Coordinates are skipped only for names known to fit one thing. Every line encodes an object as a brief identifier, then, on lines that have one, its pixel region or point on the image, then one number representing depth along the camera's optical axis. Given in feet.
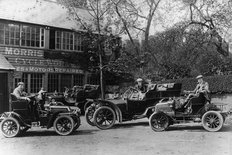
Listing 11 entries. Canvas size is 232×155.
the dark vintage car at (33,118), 30.17
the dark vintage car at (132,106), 34.22
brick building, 57.98
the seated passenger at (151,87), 35.15
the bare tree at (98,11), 59.41
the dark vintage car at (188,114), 30.66
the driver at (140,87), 36.10
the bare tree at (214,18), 59.31
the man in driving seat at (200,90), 31.27
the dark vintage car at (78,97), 49.11
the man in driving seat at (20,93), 30.04
